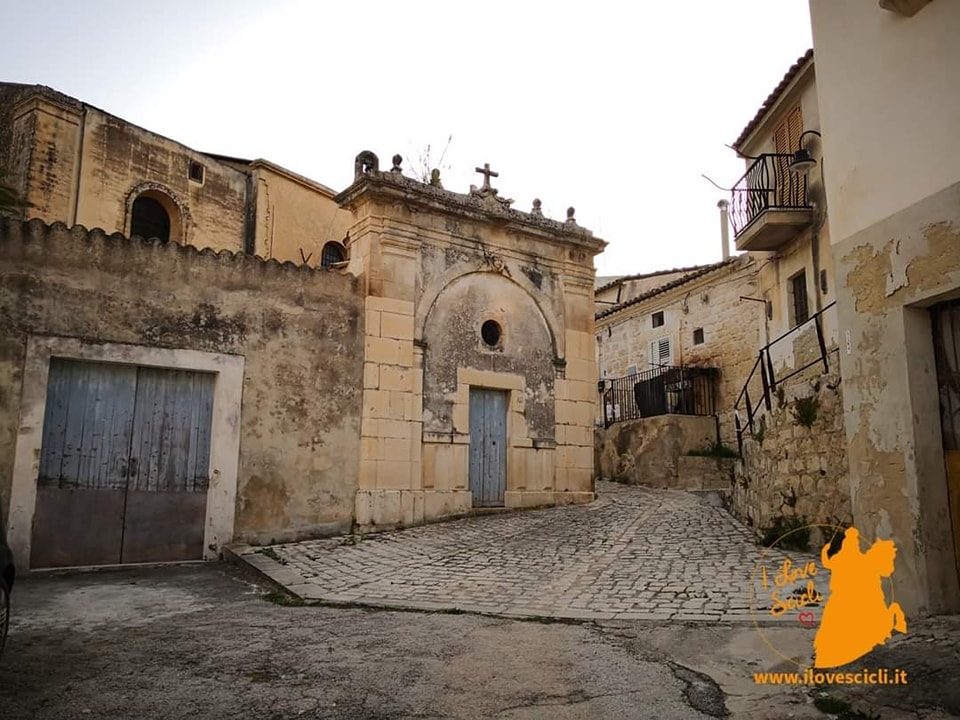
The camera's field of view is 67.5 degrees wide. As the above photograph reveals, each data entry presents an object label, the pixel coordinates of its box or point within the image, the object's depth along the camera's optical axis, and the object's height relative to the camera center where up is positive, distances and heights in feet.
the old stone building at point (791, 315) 28.50 +9.66
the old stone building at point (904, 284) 16.52 +4.55
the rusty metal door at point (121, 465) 28.66 +0.03
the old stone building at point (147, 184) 45.09 +20.06
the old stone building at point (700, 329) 63.10 +13.56
